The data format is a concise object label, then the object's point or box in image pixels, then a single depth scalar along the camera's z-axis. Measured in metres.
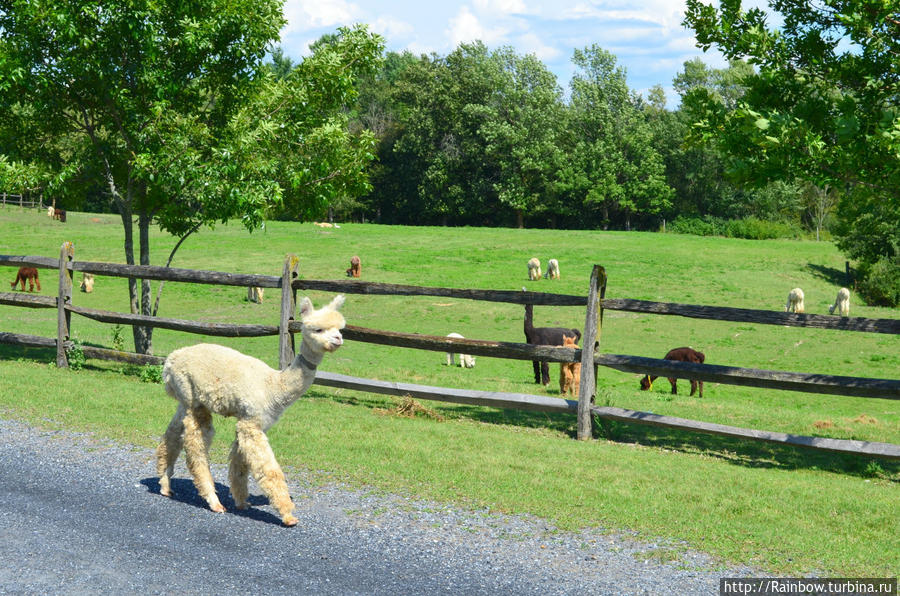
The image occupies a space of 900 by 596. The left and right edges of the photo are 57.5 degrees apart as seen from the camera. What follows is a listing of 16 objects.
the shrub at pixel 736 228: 63.22
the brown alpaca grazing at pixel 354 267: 36.88
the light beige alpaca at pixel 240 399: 6.83
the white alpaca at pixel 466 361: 21.34
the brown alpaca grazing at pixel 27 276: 31.25
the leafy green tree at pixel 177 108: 14.87
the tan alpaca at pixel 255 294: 30.55
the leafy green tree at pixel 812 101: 9.71
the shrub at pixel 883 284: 40.12
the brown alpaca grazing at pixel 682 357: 17.77
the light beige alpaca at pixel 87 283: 31.94
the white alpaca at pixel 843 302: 33.31
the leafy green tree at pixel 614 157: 74.57
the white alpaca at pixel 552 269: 38.03
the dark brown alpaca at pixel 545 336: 16.58
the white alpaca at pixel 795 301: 33.12
